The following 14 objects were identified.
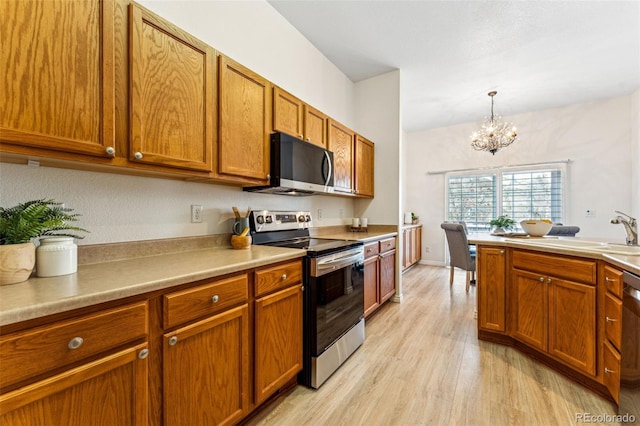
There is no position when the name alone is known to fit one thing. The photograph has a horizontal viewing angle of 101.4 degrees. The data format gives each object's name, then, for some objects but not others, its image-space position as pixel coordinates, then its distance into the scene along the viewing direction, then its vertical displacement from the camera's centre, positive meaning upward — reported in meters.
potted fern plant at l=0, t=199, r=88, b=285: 0.90 -0.09
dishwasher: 1.23 -0.68
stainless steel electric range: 1.71 -0.58
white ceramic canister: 1.01 -0.18
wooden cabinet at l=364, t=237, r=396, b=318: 2.66 -0.69
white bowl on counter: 2.35 -0.13
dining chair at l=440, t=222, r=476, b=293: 3.63 -0.54
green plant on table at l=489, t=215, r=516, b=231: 3.30 -0.14
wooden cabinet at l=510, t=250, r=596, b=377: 1.67 -0.68
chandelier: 3.96 +1.16
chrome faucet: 1.89 -0.12
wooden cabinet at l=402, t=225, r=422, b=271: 4.71 -0.67
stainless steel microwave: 1.94 +0.36
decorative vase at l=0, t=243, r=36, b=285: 0.89 -0.18
